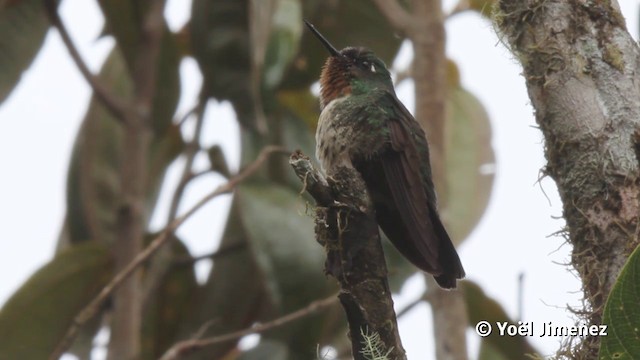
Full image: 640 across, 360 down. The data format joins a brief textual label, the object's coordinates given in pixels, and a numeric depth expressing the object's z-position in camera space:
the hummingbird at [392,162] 7.80
